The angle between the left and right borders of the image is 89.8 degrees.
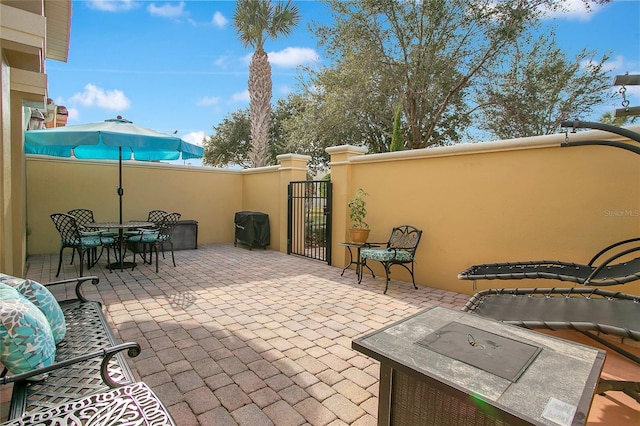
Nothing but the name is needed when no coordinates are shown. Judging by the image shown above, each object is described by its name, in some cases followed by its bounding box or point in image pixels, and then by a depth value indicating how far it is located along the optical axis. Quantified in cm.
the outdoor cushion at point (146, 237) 555
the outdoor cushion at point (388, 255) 450
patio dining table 525
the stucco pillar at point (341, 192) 597
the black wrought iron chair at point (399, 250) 453
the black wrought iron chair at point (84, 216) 624
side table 506
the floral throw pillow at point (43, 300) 188
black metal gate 681
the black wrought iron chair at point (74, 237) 491
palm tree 1024
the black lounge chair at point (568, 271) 274
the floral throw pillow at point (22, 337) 140
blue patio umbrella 471
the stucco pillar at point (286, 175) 750
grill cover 793
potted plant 536
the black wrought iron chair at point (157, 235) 557
